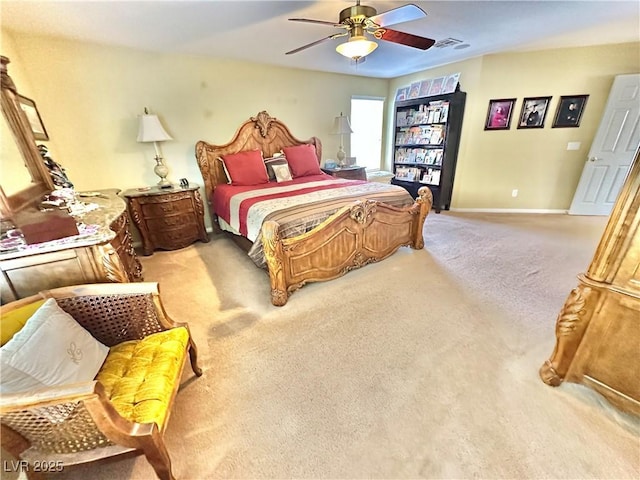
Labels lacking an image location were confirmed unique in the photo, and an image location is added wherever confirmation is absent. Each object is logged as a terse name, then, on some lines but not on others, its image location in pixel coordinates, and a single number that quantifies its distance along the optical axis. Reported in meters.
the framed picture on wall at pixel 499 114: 3.92
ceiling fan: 1.76
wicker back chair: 0.81
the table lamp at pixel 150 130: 2.90
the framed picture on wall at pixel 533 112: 3.82
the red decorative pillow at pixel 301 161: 3.81
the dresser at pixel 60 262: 1.31
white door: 3.50
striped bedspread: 2.28
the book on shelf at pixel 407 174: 4.81
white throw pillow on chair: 0.89
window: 5.07
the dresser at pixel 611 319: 1.12
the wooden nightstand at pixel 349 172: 4.24
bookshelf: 4.13
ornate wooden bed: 2.15
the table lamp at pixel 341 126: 4.28
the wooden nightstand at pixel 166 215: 2.96
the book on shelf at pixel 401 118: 4.72
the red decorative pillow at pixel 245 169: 3.44
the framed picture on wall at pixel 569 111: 3.72
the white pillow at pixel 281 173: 3.61
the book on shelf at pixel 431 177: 4.48
